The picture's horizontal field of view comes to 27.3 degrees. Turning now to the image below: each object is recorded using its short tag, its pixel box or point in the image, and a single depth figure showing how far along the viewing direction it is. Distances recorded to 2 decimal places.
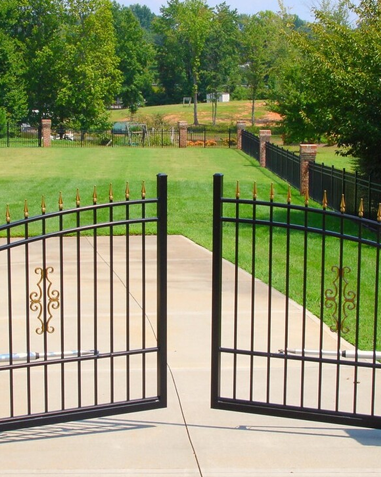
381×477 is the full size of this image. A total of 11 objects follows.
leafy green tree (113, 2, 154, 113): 81.38
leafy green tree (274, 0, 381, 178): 15.91
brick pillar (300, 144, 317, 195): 23.56
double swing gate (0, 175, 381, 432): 6.14
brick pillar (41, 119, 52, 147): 43.09
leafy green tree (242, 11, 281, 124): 69.31
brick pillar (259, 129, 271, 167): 32.06
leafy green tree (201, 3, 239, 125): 81.69
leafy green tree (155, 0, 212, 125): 76.56
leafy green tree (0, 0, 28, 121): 57.66
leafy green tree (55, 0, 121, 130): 60.19
